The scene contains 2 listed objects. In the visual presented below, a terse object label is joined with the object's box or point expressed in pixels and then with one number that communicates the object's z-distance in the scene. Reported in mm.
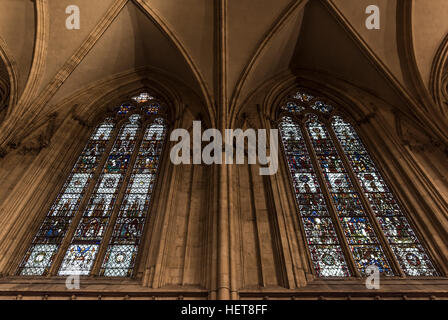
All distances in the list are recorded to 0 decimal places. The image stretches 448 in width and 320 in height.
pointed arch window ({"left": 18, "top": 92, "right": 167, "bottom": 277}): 6637
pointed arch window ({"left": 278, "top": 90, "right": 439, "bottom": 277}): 6547
